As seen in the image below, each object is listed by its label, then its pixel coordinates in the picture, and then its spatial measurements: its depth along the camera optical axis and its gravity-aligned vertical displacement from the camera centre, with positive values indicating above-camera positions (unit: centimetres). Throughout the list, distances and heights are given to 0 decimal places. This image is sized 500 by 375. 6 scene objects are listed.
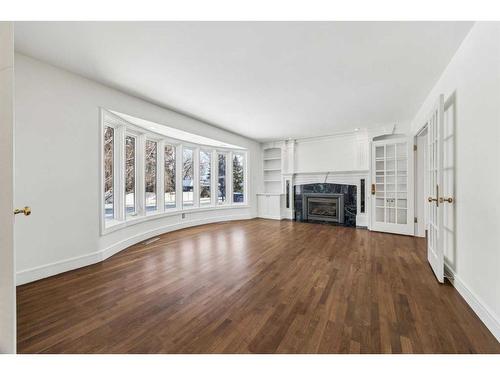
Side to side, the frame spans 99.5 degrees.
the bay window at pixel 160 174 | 333 +29
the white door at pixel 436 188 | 216 -2
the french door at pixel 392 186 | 422 +1
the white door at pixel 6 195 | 99 -4
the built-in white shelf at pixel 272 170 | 671 +55
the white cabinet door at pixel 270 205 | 624 -56
